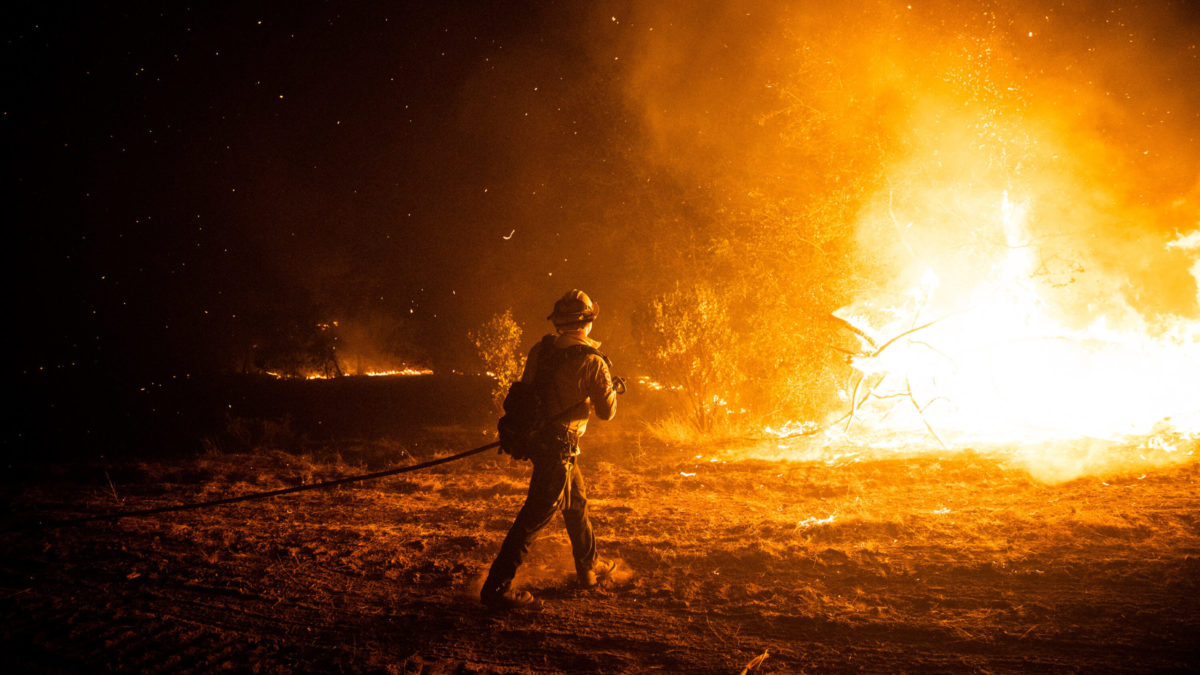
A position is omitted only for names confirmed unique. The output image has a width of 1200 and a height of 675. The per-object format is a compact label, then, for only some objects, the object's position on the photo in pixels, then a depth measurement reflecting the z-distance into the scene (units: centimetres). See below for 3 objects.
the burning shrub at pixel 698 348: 1124
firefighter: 419
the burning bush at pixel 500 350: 1245
